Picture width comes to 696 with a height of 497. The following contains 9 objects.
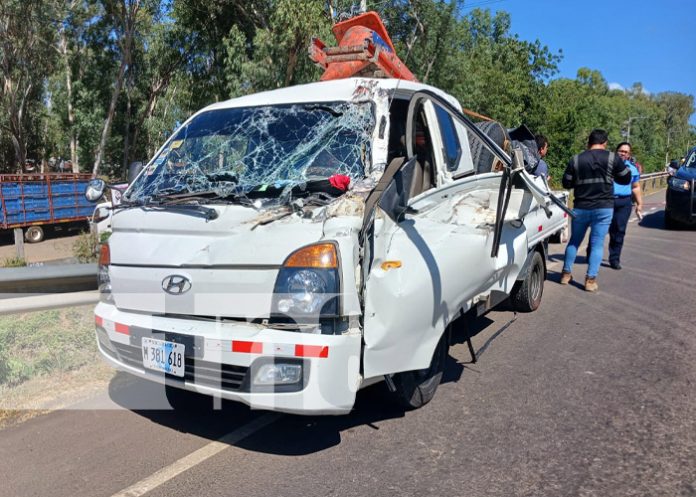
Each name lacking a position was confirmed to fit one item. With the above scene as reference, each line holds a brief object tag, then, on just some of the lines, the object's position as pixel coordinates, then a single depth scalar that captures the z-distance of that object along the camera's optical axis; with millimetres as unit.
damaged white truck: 3041
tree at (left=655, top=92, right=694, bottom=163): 68012
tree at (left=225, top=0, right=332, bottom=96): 16469
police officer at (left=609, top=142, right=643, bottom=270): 8688
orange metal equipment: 5512
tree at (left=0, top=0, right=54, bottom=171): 26031
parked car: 12500
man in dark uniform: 7332
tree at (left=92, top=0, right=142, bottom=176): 23500
